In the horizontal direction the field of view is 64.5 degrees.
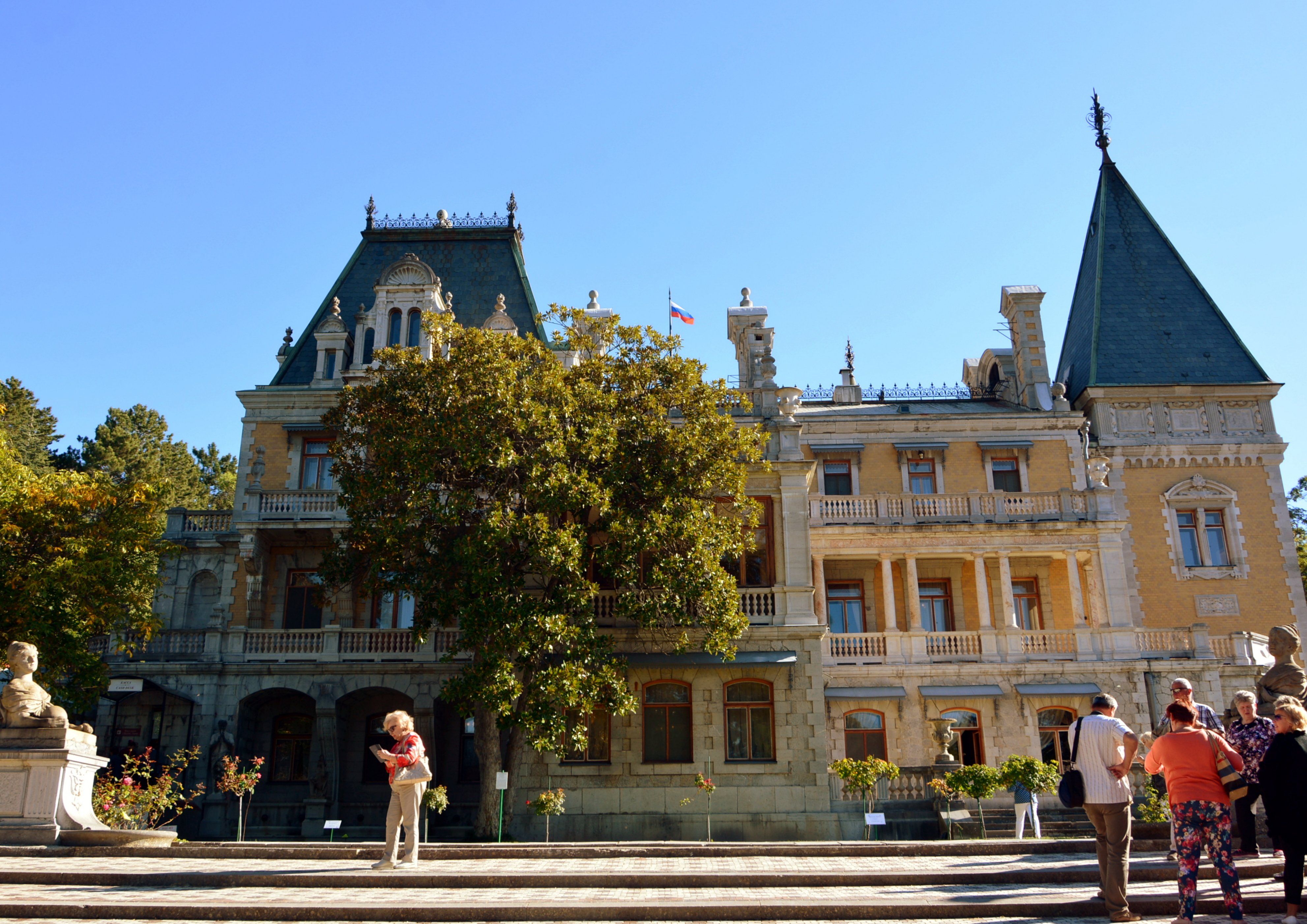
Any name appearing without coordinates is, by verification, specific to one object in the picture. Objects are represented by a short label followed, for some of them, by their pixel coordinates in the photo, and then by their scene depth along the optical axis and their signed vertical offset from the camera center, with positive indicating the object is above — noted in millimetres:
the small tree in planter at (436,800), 21000 -817
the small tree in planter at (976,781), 22578 -475
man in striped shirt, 9672 -347
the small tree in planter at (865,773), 24172 -320
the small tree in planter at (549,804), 22031 -931
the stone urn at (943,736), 25625 +611
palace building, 26516 +5306
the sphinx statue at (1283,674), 13609 +1083
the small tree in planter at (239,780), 20016 -397
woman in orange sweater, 9344 -323
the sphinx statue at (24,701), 15703 +854
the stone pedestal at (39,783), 15578 -350
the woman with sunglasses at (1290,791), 9328 -283
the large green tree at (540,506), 22594 +5591
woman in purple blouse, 11695 +273
